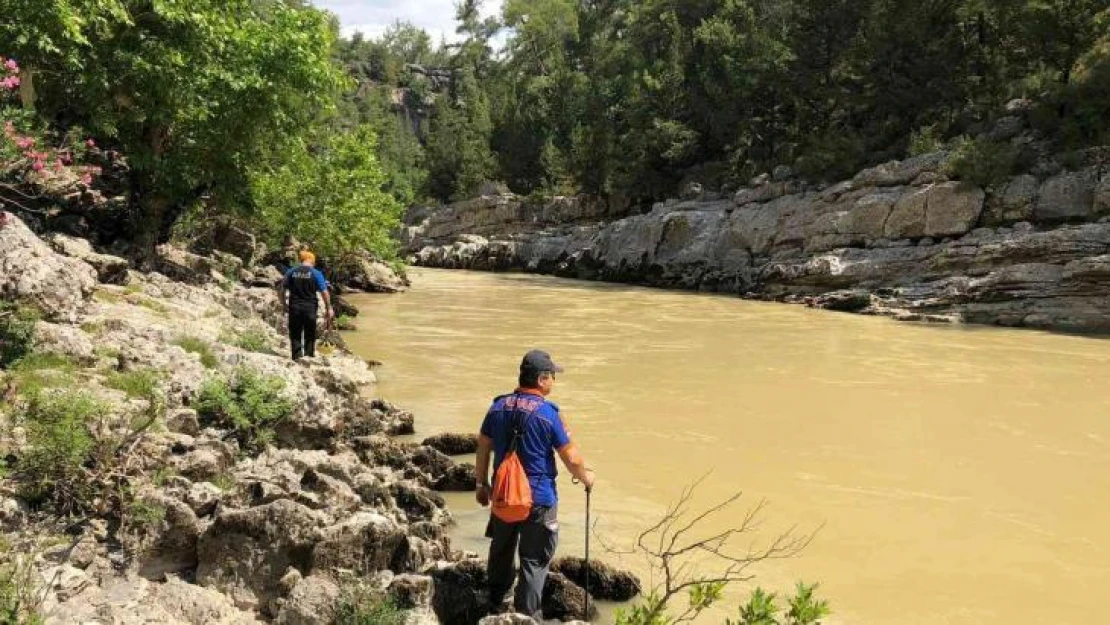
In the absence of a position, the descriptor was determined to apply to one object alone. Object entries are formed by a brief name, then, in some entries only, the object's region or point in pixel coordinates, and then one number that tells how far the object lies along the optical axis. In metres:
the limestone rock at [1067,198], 28.48
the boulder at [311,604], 4.93
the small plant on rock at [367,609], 4.91
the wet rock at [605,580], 6.21
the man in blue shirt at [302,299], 12.16
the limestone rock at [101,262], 12.59
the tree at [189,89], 13.88
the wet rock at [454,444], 10.02
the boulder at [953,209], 30.95
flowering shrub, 8.71
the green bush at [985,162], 30.25
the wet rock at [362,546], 5.53
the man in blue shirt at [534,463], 5.36
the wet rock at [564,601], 5.76
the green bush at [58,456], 5.58
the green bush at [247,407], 7.73
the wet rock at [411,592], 5.25
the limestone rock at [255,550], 5.38
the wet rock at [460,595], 5.45
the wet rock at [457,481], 8.60
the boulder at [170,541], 5.42
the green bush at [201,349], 9.27
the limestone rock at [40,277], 8.12
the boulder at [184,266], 16.22
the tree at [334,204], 28.23
